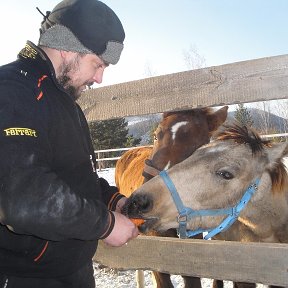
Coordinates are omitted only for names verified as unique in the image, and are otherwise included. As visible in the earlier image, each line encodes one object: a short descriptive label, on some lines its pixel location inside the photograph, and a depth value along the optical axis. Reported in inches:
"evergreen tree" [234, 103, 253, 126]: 946.5
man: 51.2
